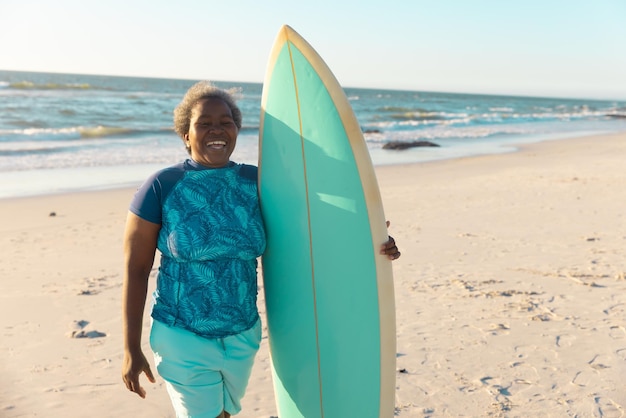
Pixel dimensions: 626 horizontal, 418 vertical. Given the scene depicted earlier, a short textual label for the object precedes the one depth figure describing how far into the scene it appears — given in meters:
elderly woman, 1.95
